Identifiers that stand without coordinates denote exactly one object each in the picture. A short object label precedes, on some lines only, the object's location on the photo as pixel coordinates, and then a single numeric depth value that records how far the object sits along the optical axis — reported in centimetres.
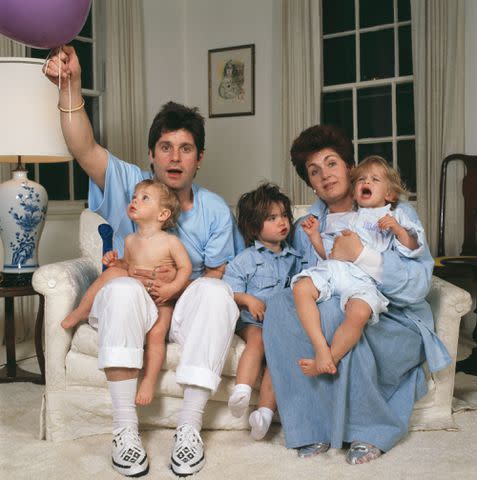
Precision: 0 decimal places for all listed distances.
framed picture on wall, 512
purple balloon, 176
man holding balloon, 207
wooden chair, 414
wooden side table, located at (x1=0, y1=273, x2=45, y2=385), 311
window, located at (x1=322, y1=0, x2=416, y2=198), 469
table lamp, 299
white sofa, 232
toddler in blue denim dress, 239
